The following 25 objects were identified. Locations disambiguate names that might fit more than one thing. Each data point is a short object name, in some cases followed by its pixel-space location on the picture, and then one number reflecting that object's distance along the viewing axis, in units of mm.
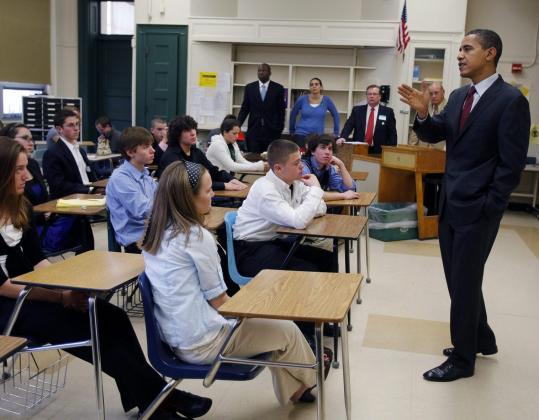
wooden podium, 6543
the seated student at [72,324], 2469
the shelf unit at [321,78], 9891
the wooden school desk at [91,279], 2279
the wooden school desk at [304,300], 2008
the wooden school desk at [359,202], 4297
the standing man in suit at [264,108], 8953
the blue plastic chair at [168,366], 2221
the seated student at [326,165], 4785
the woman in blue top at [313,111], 8516
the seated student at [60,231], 3986
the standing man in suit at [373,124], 7812
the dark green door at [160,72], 10102
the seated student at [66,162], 4875
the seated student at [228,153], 5992
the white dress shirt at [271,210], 3377
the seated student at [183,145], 4934
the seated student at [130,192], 3771
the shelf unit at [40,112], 8812
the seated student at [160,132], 7141
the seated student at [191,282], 2252
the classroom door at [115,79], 11383
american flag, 8836
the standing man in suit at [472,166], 2898
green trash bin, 6547
